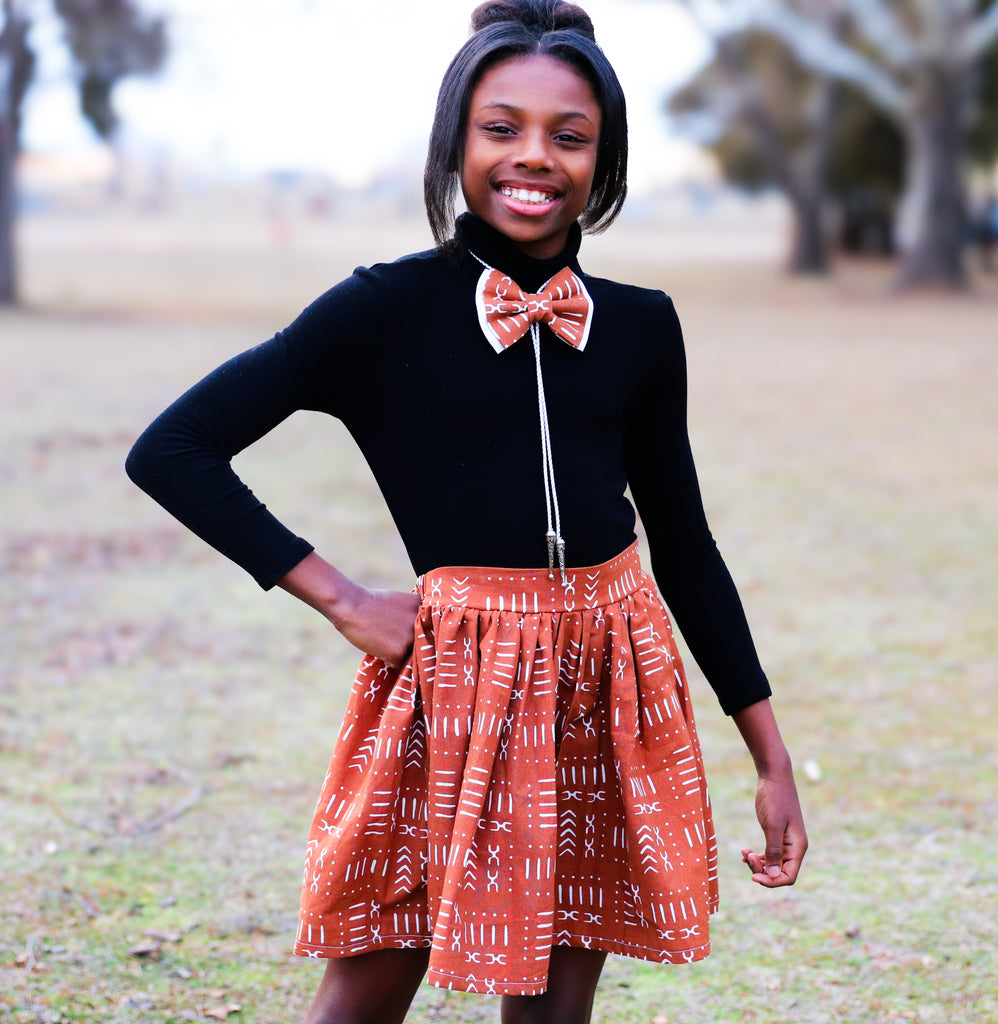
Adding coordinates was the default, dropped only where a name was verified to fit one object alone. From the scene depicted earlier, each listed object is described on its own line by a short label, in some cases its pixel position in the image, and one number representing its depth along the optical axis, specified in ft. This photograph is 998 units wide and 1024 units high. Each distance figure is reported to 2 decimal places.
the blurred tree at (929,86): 68.49
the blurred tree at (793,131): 92.17
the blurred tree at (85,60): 64.85
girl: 6.36
